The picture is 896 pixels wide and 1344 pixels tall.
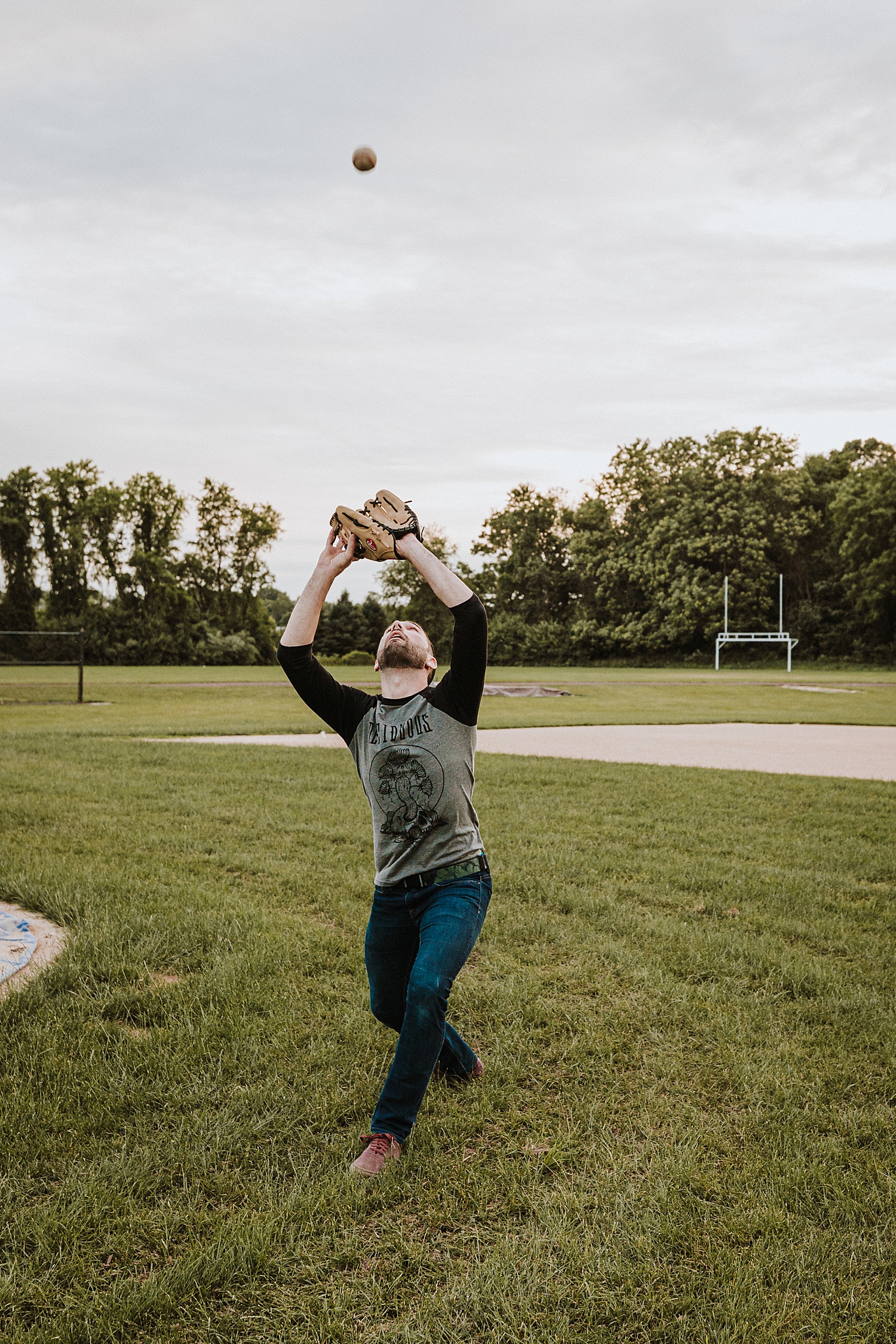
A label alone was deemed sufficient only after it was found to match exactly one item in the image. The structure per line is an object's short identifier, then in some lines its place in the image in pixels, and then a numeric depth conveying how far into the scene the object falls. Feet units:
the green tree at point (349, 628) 168.76
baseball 17.74
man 8.13
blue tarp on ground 12.60
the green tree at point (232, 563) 187.11
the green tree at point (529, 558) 185.98
